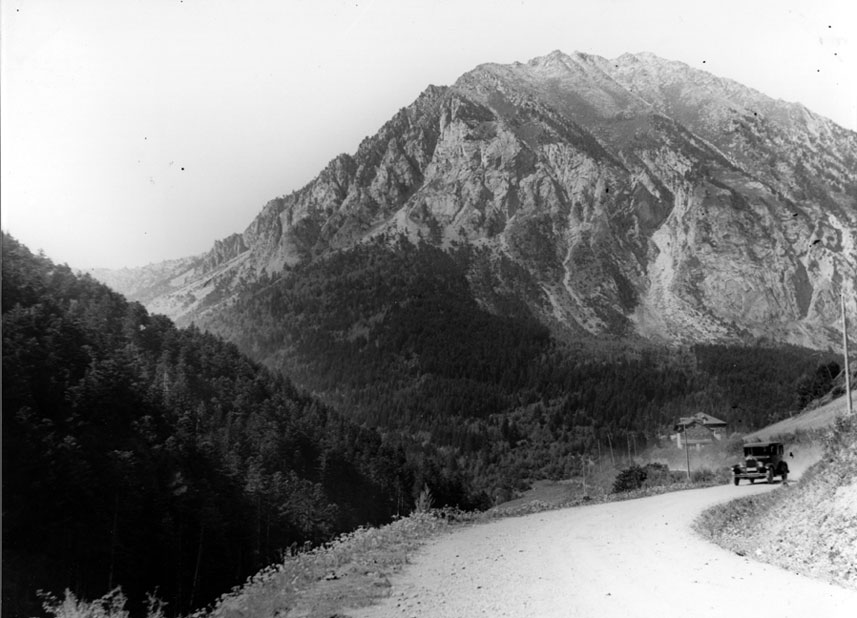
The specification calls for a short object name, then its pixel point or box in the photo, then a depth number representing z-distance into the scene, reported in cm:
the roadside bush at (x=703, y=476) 4531
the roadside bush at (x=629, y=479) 4962
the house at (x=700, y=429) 12744
